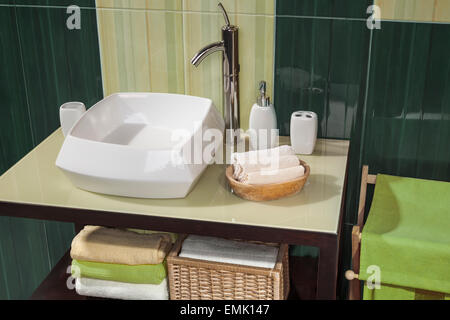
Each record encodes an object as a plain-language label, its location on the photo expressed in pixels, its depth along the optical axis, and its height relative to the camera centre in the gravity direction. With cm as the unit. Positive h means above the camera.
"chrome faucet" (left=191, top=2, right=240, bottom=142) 182 -31
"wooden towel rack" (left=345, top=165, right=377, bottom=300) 170 -75
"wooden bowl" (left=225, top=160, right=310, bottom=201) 160 -57
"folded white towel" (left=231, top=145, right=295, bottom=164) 166 -51
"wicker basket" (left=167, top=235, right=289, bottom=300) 168 -85
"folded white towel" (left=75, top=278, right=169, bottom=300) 185 -96
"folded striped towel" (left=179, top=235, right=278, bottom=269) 170 -78
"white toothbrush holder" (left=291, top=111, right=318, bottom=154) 181 -49
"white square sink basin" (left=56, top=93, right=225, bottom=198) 157 -49
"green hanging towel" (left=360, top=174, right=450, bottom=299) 159 -70
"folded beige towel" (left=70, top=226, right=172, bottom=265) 180 -81
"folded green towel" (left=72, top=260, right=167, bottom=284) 182 -89
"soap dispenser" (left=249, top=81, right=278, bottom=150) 184 -47
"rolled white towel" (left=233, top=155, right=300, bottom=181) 164 -53
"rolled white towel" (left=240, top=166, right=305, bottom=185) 160 -54
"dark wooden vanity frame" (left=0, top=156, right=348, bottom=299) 150 -64
